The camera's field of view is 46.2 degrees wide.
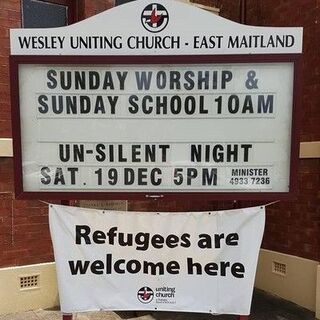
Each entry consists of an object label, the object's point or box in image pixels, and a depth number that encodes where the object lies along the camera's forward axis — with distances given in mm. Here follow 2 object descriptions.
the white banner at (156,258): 2926
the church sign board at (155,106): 2682
